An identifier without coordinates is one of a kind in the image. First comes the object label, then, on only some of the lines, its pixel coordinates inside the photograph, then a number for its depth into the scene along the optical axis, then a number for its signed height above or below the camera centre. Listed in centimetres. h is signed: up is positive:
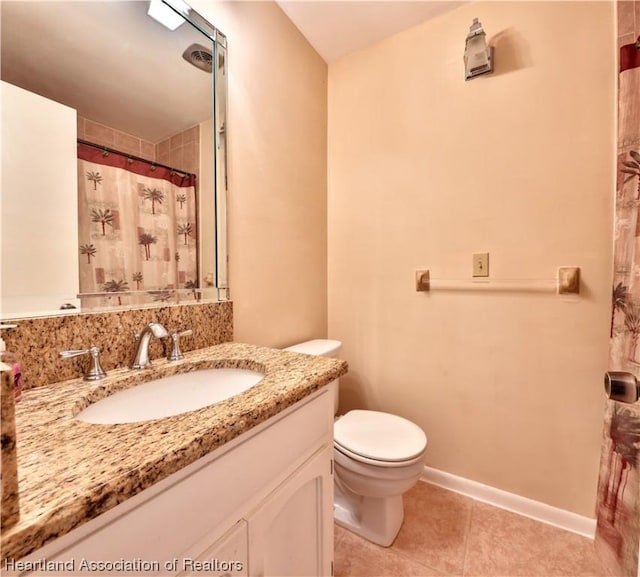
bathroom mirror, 71 +48
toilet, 112 -70
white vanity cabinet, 41 -41
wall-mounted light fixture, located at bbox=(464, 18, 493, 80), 131 +101
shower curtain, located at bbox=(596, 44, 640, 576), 96 -19
